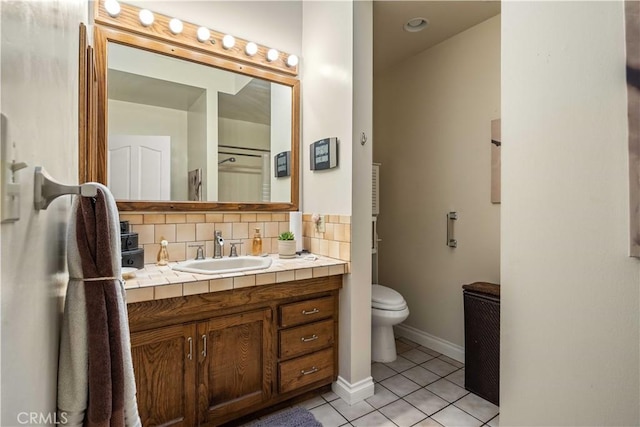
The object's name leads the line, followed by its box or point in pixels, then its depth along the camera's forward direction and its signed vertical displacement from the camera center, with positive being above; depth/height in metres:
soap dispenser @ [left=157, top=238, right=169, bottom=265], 1.81 -0.25
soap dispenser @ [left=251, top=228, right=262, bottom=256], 2.14 -0.24
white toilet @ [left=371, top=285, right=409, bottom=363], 2.25 -0.79
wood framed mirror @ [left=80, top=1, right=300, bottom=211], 1.72 +0.56
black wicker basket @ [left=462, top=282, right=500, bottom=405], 1.82 -0.78
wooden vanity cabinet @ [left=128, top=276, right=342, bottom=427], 1.38 -0.70
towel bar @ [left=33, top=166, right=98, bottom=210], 0.42 +0.03
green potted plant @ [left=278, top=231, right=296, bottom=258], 2.03 -0.23
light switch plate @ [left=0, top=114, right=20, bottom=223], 0.30 +0.03
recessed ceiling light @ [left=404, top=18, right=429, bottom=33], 2.31 +1.41
